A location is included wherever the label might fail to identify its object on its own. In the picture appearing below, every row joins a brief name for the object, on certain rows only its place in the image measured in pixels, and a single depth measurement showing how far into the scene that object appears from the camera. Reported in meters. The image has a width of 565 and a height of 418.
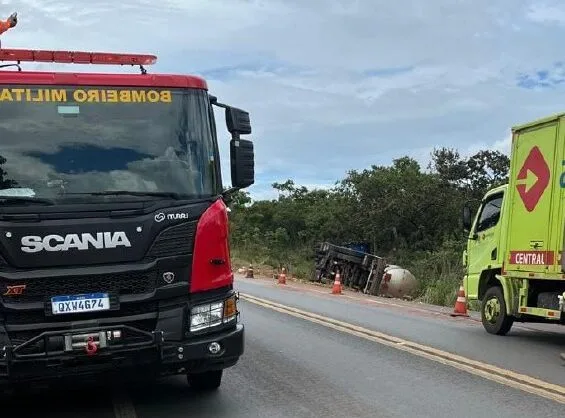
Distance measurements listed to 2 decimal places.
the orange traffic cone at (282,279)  25.92
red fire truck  5.24
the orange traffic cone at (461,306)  14.48
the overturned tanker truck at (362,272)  24.27
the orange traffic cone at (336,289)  21.25
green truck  9.53
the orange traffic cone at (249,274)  30.16
